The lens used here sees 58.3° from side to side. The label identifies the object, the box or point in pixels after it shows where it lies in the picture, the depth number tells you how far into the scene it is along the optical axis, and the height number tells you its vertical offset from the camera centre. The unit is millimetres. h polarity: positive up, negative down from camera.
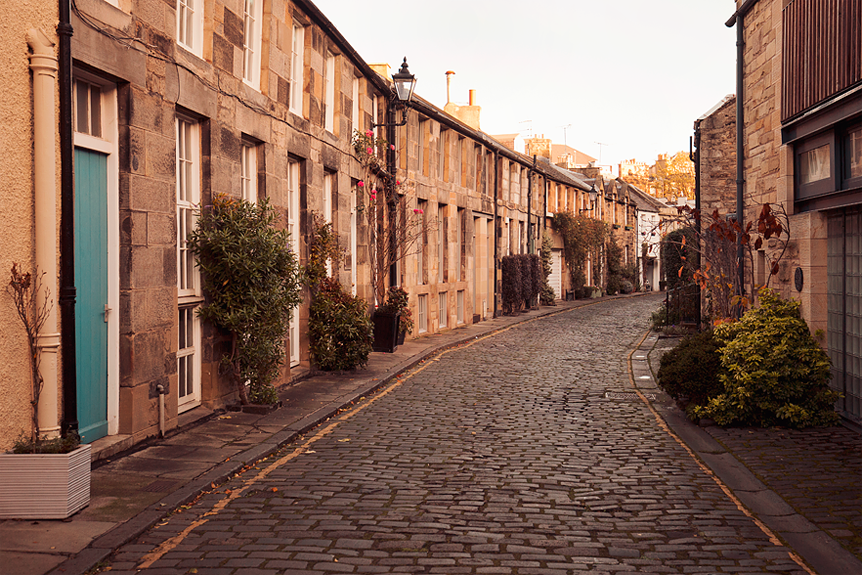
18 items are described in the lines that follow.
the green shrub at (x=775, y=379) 8586 -1052
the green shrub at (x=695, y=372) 9219 -1044
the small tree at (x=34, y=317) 5738 -193
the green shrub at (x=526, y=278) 30656 +393
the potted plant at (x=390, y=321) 16156 -672
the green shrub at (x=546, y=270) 35781 +821
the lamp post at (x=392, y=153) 17508 +3127
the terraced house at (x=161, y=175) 6113 +1338
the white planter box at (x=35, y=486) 5250 -1321
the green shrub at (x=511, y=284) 29281 +146
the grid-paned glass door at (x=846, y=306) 8445 -240
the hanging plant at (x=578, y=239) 39406 +2535
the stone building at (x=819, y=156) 8328 +1563
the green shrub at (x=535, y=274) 32281 +555
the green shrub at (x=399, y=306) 16422 -371
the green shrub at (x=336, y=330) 12750 -683
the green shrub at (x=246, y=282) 8859 +93
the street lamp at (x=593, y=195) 44750 +5453
